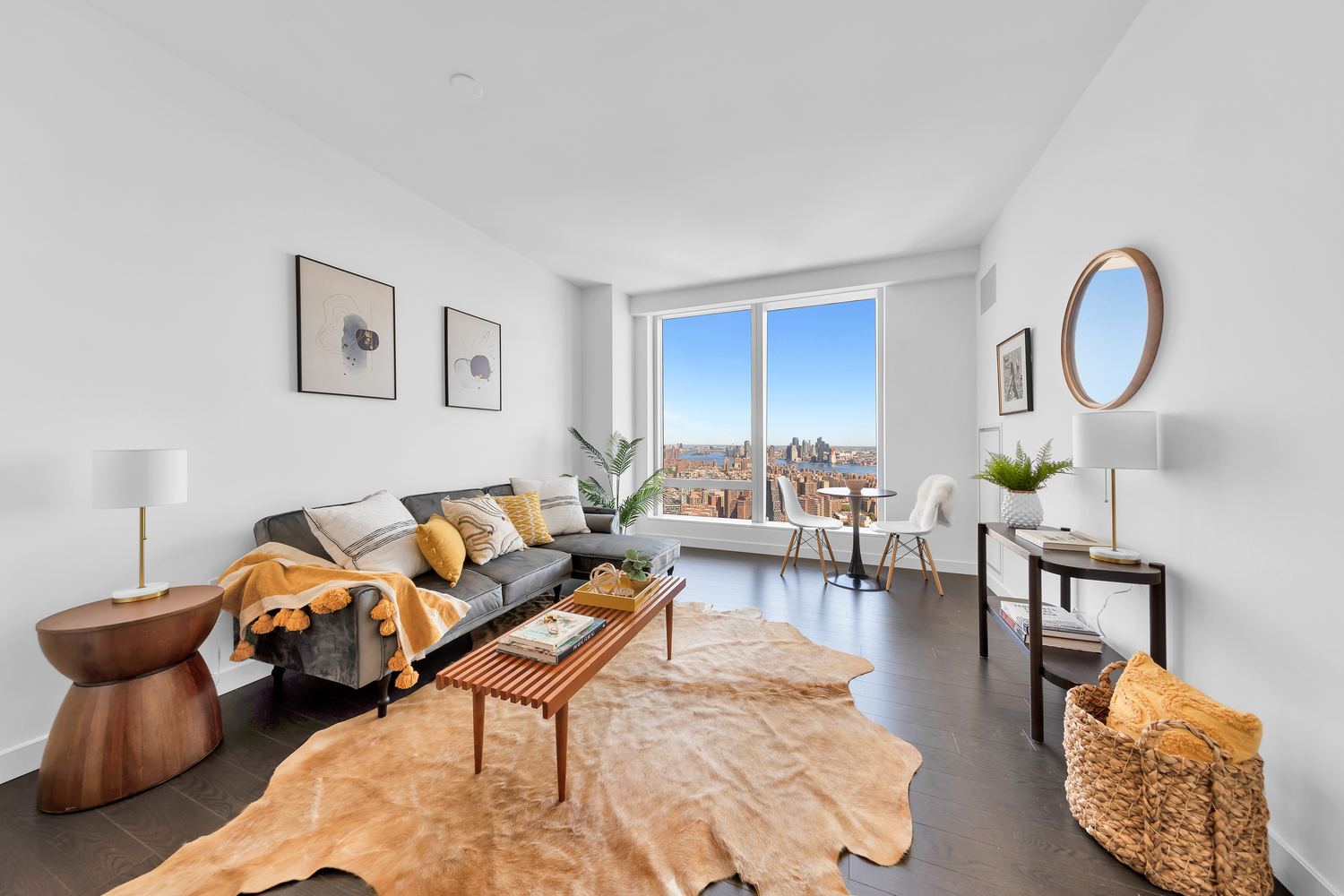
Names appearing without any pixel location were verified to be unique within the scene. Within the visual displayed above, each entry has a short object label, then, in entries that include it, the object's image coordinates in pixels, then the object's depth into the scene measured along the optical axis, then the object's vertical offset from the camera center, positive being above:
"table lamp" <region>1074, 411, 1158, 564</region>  1.69 +0.02
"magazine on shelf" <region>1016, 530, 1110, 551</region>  2.01 -0.41
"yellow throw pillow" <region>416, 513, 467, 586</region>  2.49 -0.53
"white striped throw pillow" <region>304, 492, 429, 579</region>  2.40 -0.46
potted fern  2.32 -0.21
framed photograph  3.02 +0.50
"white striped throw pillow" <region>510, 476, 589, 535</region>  3.76 -0.45
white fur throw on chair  3.70 -0.43
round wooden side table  1.53 -0.86
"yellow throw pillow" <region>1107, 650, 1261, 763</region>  1.21 -0.73
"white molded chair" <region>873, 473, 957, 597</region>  3.70 -0.51
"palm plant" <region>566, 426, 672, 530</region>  4.80 -0.40
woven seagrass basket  1.18 -0.96
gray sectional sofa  1.93 -0.75
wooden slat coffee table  1.47 -0.76
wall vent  3.74 +1.27
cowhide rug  1.29 -1.13
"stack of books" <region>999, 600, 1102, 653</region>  2.02 -0.80
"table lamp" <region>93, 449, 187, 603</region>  1.67 -0.11
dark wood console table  1.67 -0.62
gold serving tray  2.17 -0.70
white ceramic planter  2.32 -0.31
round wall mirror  1.85 +0.51
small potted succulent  2.34 -0.61
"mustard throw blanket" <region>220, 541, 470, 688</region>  1.92 -0.62
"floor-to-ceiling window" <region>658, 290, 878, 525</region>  4.87 +0.47
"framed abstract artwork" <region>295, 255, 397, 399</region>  2.62 +0.70
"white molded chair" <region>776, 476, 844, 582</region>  4.18 -0.64
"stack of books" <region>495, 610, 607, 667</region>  1.69 -0.70
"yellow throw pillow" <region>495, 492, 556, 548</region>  3.44 -0.50
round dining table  3.90 -1.04
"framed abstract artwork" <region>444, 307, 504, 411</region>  3.58 +0.69
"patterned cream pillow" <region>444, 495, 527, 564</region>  2.84 -0.49
